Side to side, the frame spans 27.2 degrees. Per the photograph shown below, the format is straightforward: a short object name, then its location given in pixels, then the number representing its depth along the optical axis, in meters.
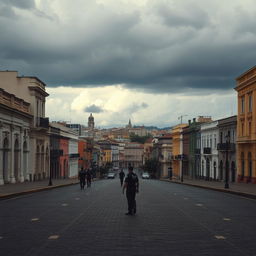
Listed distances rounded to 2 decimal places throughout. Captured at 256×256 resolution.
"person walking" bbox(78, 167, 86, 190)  40.89
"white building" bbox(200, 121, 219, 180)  73.94
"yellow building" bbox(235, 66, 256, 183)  55.09
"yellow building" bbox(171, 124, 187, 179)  109.88
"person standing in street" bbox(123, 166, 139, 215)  18.33
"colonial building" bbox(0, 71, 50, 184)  49.19
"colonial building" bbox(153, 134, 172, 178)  131.00
